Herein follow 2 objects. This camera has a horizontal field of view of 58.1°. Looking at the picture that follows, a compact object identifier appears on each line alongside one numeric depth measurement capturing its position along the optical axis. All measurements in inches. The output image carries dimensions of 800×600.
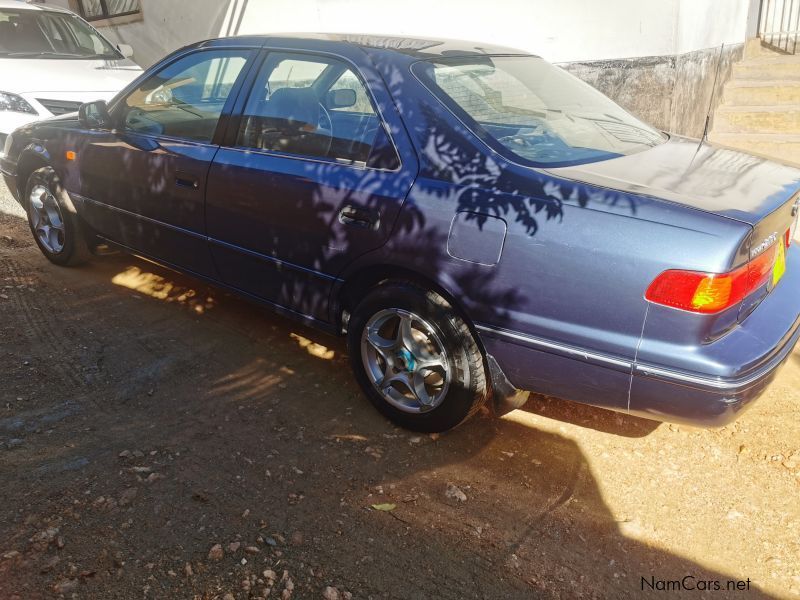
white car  284.2
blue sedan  104.6
